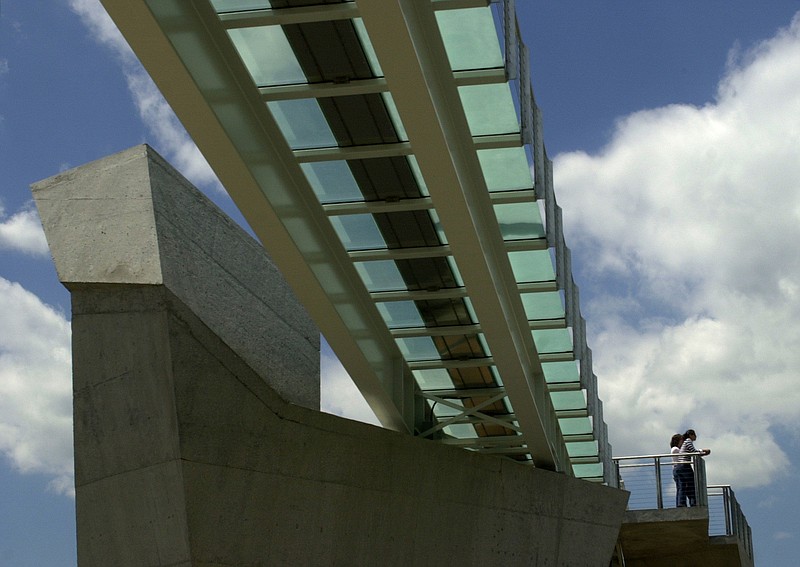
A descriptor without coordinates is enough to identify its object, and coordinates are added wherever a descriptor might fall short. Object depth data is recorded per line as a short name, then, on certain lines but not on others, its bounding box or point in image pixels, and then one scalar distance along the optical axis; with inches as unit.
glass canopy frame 406.6
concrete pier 521.7
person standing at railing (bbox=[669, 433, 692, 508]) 907.4
